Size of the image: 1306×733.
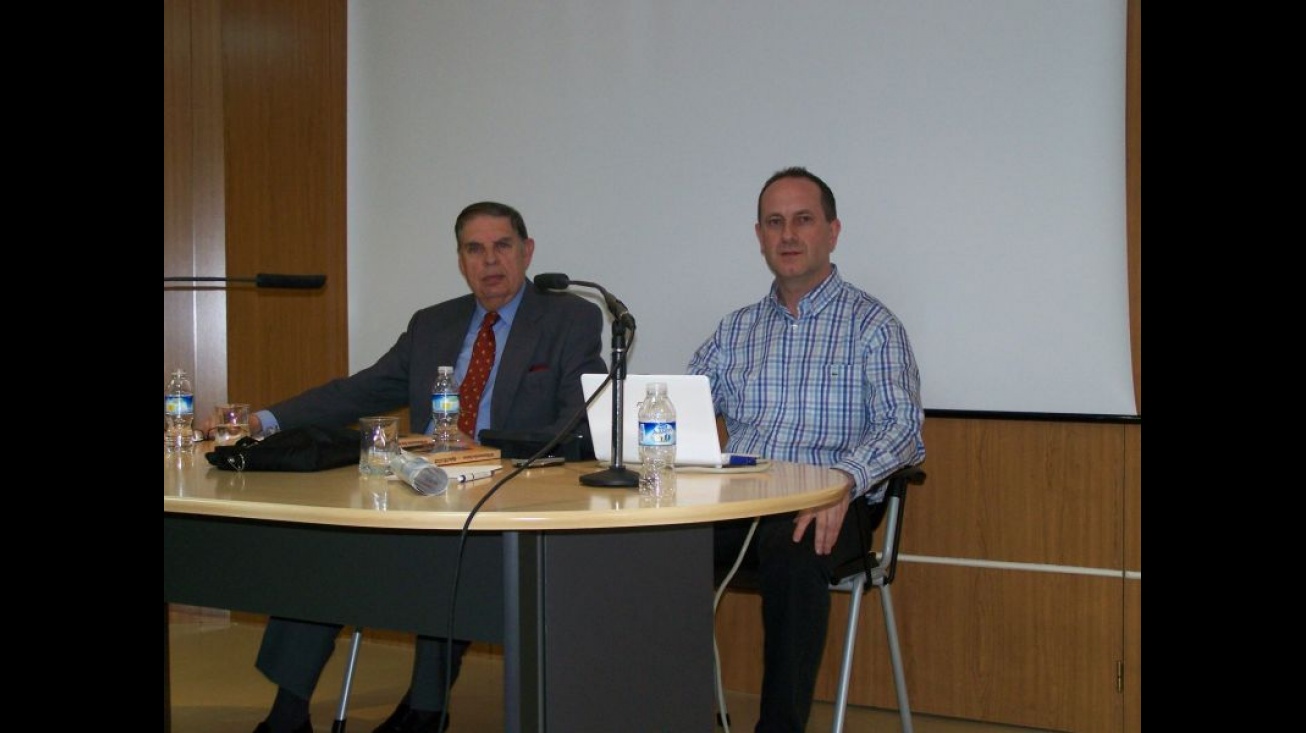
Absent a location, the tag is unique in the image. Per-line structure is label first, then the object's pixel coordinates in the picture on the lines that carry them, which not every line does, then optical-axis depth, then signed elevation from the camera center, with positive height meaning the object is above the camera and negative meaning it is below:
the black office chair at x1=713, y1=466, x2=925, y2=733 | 2.67 -0.52
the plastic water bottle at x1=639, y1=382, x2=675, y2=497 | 1.91 -0.14
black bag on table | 2.20 -0.18
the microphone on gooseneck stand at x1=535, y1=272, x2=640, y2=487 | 1.98 -0.02
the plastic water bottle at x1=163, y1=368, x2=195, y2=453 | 2.53 -0.12
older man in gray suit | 3.02 +0.02
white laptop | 2.18 -0.11
